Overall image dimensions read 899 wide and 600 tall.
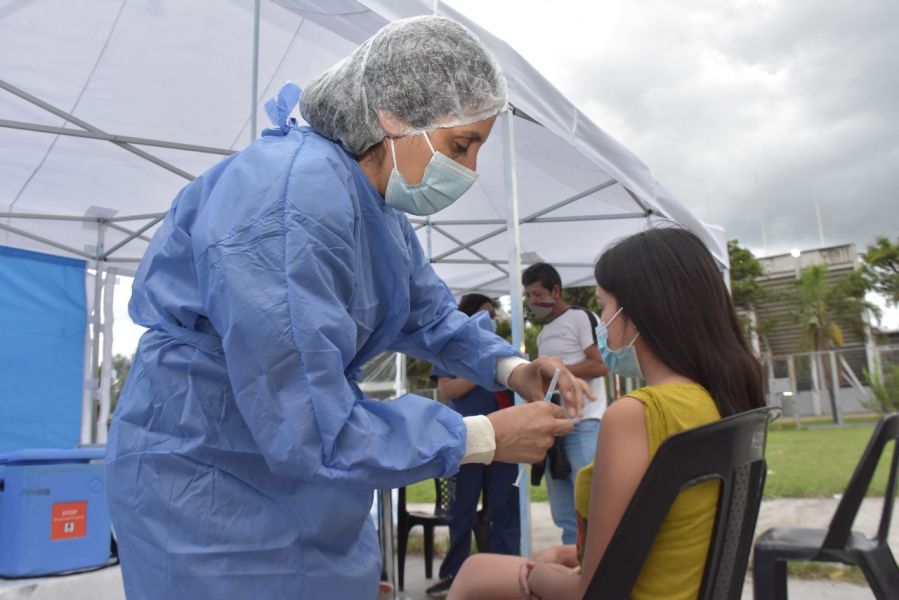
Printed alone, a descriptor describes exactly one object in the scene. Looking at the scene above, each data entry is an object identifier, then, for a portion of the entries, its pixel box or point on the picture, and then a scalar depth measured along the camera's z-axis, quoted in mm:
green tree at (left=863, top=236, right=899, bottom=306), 28109
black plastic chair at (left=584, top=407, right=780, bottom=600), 1062
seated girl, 1242
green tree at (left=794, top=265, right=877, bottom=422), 30250
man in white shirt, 4012
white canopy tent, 3812
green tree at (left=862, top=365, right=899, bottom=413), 18984
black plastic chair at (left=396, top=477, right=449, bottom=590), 4535
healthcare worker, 944
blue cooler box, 2832
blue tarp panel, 5719
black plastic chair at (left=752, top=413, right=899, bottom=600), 1651
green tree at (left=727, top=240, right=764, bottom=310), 30672
